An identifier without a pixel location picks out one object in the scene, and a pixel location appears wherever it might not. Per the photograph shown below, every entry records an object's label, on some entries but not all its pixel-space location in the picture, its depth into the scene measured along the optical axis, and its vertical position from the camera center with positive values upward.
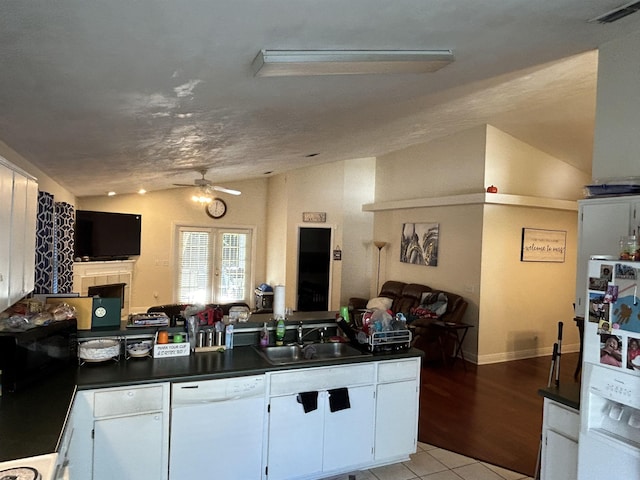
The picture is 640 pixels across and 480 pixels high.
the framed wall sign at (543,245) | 6.53 -0.02
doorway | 8.90 -0.71
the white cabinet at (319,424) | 2.74 -1.28
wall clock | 9.65 +0.52
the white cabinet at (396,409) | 3.06 -1.26
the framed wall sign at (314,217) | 8.88 +0.38
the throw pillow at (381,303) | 7.45 -1.16
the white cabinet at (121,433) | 2.25 -1.14
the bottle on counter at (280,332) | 3.26 -0.76
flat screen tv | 7.35 -0.16
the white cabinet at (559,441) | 2.42 -1.17
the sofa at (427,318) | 6.00 -1.17
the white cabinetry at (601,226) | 2.48 +0.12
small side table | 5.92 -1.39
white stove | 1.48 -0.89
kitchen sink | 3.13 -0.90
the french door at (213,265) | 9.48 -0.79
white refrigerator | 1.97 -0.62
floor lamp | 8.51 -0.19
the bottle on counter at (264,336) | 3.20 -0.80
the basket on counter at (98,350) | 2.65 -0.79
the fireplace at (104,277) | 7.11 -0.92
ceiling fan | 6.46 +0.70
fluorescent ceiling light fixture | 1.99 +0.89
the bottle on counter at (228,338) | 3.10 -0.78
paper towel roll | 3.42 -0.56
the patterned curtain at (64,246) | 4.72 -0.25
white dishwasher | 2.48 -1.20
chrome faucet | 3.35 -0.81
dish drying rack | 3.15 -0.78
